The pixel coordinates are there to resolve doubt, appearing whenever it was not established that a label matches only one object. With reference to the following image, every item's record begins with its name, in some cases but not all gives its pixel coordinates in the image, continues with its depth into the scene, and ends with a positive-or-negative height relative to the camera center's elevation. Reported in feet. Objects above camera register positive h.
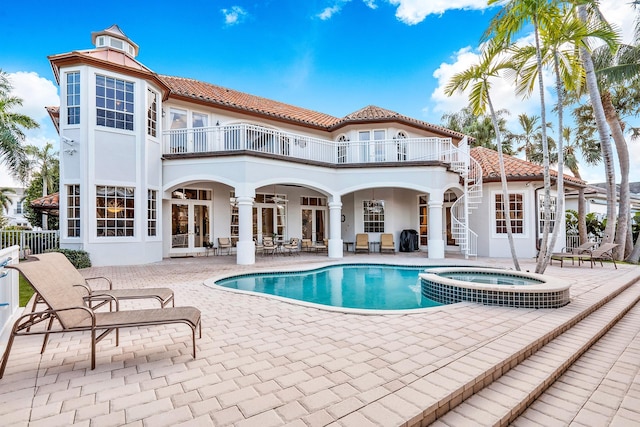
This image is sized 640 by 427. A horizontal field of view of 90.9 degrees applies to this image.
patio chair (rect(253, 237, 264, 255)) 52.43 -4.12
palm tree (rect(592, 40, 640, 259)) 43.14 +18.59
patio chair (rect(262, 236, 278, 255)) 52.25 -4.04
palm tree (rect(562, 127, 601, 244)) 68.74 +15.08
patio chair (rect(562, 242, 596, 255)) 39.82 -4.19
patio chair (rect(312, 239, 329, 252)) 57.21 -4.65
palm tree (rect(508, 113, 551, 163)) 92.02 +24.51
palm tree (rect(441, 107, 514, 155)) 91.40 +28.19
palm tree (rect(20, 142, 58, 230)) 114.93 +23.24
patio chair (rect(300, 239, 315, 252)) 58.23 -4.39
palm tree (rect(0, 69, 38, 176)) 45.29 +14.57
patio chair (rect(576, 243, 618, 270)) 37.17 -4.65
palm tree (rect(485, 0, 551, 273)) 23.85 +15.41
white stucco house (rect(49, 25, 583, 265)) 38.27 +6.85
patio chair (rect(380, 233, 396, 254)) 54.54 -4.05
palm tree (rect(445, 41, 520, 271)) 28.96 +13.72
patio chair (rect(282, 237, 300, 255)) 53.67 -4.27
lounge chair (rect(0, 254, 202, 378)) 10.50 -3.35
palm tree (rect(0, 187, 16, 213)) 126.62 +11.78
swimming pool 23.65 -6.17
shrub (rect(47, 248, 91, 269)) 35.35 -3.58
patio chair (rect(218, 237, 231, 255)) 52.39 -3.54
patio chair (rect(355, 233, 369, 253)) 55.28 -4.00
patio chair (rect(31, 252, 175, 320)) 13.73 -3.40
